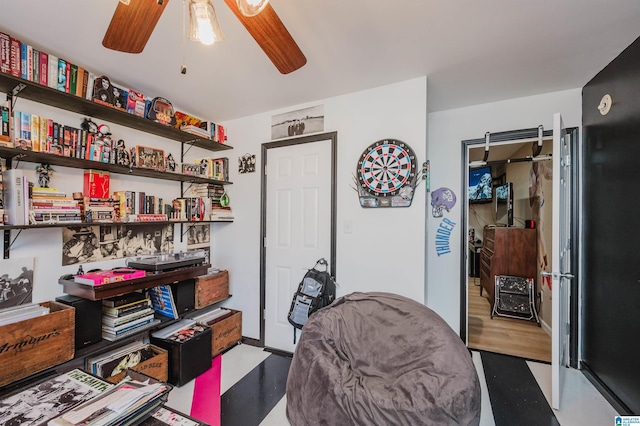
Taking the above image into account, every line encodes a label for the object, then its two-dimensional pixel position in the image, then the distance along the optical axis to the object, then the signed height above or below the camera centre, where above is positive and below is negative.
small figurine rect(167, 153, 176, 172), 2.56 +0.46
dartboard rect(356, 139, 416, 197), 2.19 +0.39
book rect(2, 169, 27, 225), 1.58 +0.09
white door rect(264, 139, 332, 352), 2.58 -0.09
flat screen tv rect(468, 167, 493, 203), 5.13 +0.55
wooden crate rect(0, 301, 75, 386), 1.42 -0.74
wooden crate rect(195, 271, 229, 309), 2.59 -0.75
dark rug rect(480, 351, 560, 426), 1.80 -1.36
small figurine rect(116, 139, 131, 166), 2.10 +0.45
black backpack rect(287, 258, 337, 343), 2.36 -0.72
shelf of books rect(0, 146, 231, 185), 1.62 +0.34
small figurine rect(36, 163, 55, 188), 1.84 +0.26
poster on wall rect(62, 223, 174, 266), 2.02 -0.24
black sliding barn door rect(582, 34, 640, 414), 1.74 -0.12
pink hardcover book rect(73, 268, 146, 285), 1.82 -0.45
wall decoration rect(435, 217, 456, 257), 2.81 -0.23
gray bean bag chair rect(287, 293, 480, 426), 1.10 -0.72
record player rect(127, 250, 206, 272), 2.19 -0.41
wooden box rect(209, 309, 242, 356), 2.57 -1.18
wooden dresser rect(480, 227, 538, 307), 3.59 -0.53
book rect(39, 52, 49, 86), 1.71 +0.90
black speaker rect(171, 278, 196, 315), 2.40 -0.74
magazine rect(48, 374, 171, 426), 0.97 -0.74
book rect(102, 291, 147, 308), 1.99 -0.65
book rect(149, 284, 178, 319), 2.37 -0.78
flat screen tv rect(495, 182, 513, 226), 4.44 +0.18
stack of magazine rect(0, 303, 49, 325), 1.49 -0.58
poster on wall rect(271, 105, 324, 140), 2.60 +0.90
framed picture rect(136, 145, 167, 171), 2.27 +0.47
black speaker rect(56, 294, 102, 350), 1.78 -0.71
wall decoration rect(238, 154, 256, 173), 2.93 +0.54
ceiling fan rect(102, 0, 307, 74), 1.05 +0.79
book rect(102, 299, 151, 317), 1.96 -0.71
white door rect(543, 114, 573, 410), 1.84 -0.33
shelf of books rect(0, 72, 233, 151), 1.64 +0.75
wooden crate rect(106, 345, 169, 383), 1.93 -1.14
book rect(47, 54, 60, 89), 1.74 +0.90
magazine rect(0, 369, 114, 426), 1.06 -0.79
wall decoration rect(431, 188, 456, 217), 2.82 +0.13
